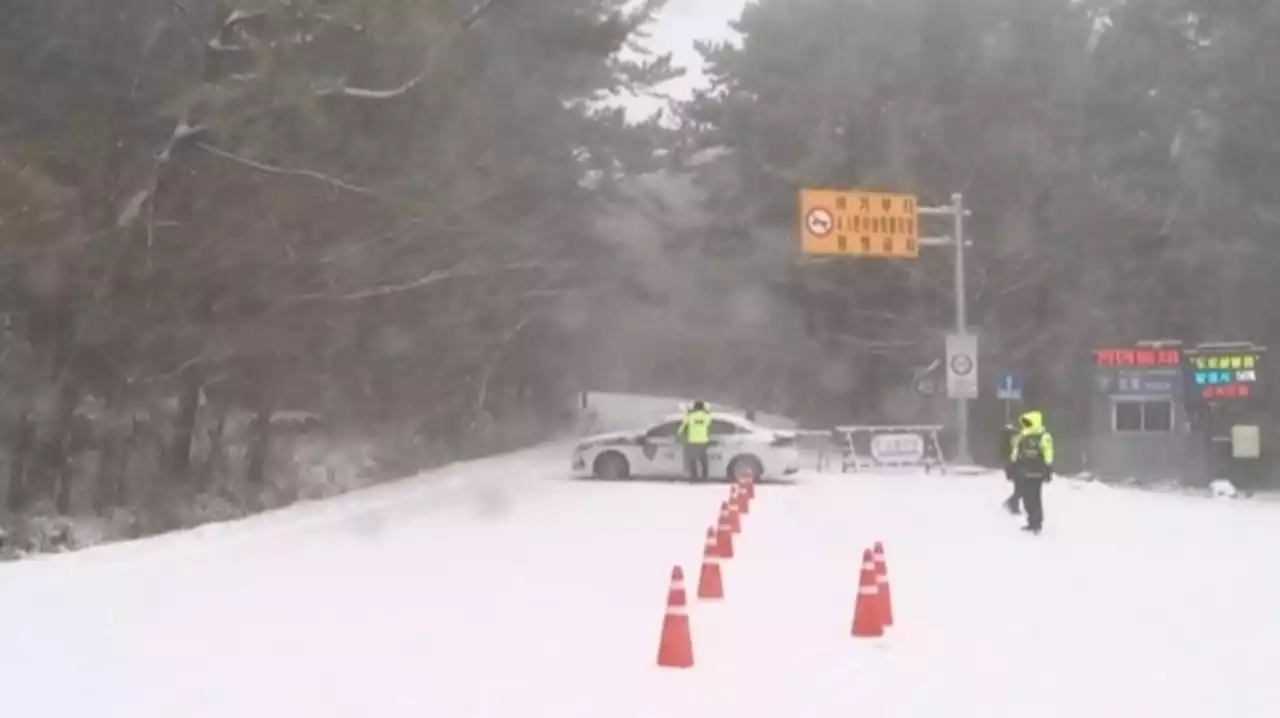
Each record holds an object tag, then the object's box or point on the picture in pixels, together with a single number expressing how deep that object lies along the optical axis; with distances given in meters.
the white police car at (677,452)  30.22
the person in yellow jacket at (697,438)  28.44
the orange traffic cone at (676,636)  10.47
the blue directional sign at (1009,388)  36.78
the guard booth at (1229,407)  36.50
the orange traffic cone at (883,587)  12.23
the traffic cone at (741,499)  22.29
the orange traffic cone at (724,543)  17.12
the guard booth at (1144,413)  37.47
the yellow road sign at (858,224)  35.81
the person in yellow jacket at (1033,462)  19.64
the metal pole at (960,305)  35.22
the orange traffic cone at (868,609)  11.66
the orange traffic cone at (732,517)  19.10
